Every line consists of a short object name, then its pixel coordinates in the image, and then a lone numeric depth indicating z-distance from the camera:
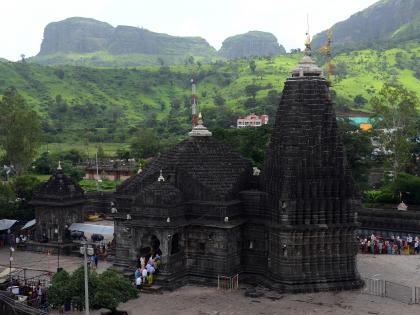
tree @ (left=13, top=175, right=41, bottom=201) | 44.75
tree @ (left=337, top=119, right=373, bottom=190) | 51.28
